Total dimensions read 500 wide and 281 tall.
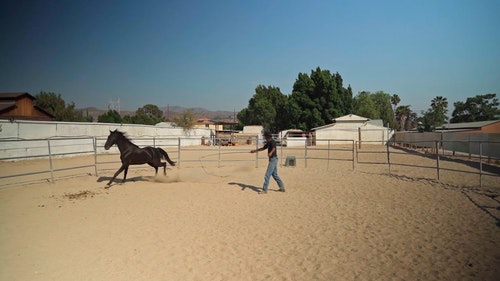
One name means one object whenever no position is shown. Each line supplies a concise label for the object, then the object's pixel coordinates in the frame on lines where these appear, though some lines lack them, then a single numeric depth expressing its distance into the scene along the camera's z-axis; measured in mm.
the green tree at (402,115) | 73062
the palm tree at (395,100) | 74000
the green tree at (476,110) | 57853
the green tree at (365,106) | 61531
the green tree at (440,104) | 62250
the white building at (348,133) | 35781
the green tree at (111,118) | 44862
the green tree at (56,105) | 42078
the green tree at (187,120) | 47906
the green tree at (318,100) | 45531
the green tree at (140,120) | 49894
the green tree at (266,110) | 56353
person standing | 7957
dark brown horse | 9430
